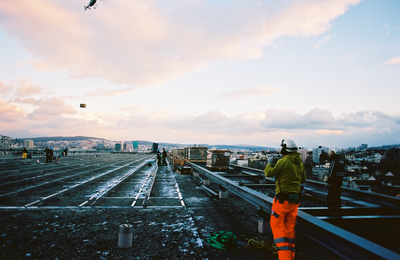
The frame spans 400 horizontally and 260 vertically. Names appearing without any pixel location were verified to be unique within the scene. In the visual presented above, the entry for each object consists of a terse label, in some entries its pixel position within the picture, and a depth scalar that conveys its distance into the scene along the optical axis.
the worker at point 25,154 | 43.75
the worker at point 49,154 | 32.88
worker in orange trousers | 4.12
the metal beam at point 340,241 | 2.61
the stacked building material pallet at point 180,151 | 33.76
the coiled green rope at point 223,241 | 4.91
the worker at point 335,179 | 6.87
